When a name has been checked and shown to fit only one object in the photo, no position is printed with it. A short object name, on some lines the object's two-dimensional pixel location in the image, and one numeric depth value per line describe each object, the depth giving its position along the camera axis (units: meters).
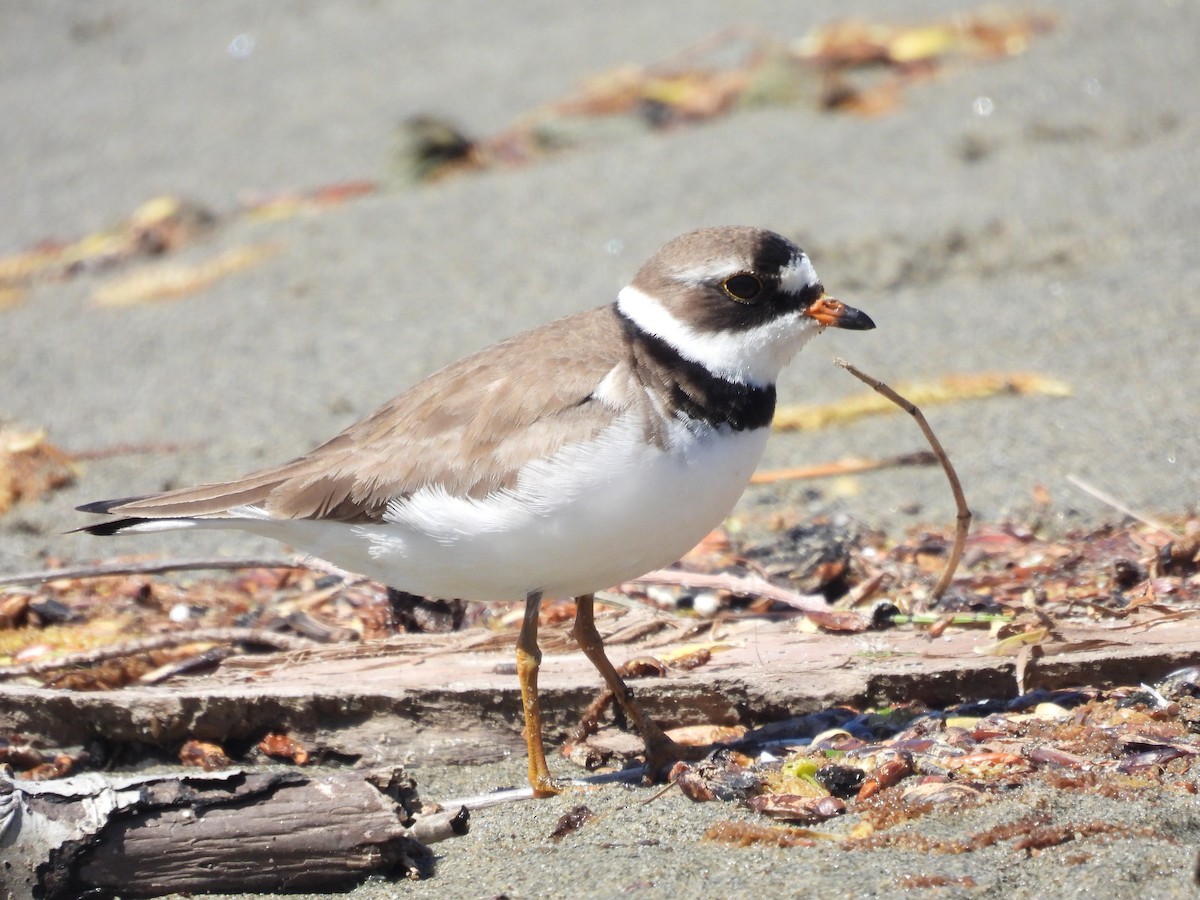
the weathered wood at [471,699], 8.30
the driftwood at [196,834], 6.62
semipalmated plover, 7.66
